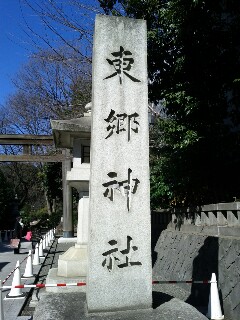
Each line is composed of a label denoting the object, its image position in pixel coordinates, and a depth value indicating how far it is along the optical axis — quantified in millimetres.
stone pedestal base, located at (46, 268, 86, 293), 5612
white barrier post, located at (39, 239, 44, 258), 13184
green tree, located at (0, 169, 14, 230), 27828
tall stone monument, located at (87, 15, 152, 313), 4281
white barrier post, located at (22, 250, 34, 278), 9625
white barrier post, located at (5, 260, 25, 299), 7637
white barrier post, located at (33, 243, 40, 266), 11797
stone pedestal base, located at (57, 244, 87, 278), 6332
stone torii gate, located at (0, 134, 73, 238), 17125
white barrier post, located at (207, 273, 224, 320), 6078
